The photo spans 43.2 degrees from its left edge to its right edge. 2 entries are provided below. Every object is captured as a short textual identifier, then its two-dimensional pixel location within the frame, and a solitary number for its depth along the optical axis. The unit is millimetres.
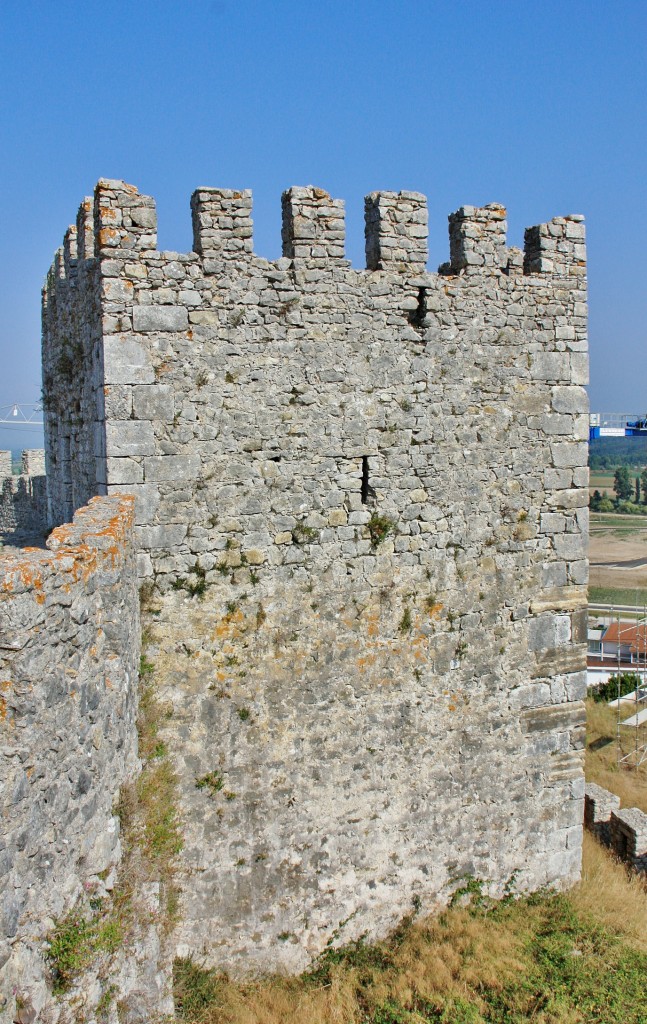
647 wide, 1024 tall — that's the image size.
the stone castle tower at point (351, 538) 6562
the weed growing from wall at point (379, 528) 7192
